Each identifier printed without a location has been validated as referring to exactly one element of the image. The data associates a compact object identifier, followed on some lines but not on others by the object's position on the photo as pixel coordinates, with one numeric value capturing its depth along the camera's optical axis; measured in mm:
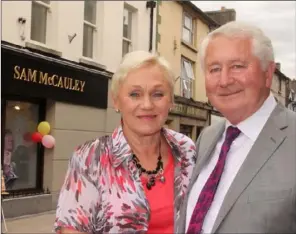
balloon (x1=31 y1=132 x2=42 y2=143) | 8734
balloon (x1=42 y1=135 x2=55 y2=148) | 8727
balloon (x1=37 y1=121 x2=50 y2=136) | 8734
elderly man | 1597
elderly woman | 1845
